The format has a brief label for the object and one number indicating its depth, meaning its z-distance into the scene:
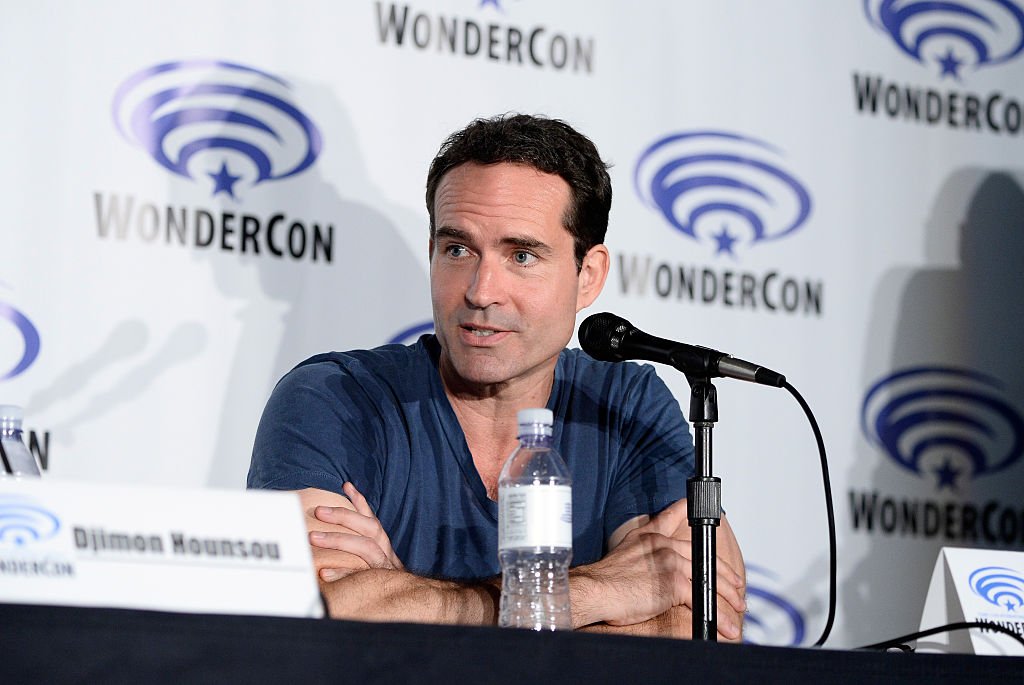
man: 7.76
